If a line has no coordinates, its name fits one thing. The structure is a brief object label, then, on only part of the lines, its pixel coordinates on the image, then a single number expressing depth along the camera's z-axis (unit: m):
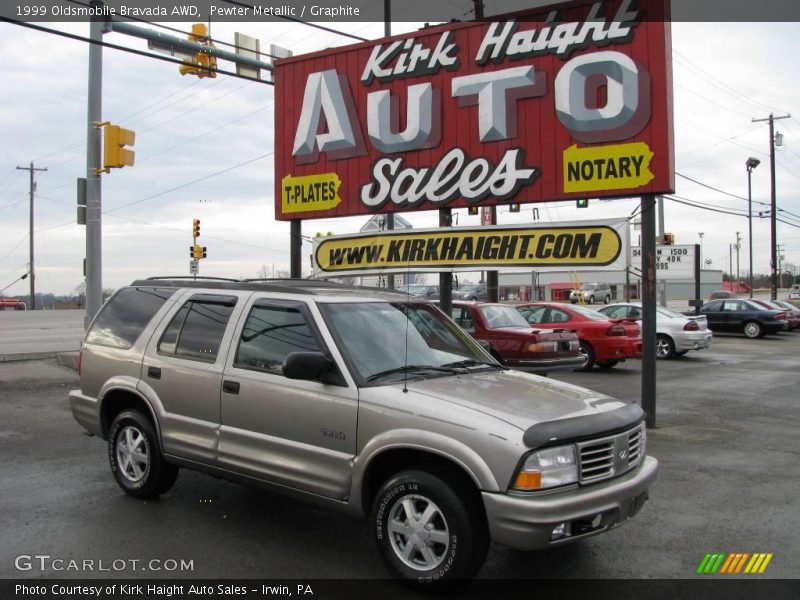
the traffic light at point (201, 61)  13.61
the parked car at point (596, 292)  57.24
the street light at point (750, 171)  46.82
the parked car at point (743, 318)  26.28
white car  18.45
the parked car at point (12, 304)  49.41
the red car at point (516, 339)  11.72
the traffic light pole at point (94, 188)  14.52
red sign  8.72
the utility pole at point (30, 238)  55.28
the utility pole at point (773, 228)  42.31
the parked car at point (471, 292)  50.69
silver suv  3.77
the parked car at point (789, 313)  27.31
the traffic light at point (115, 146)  14.12
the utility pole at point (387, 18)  19.83
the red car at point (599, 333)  15.17
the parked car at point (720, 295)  51.25
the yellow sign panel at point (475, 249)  8.93
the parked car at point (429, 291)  33.96
